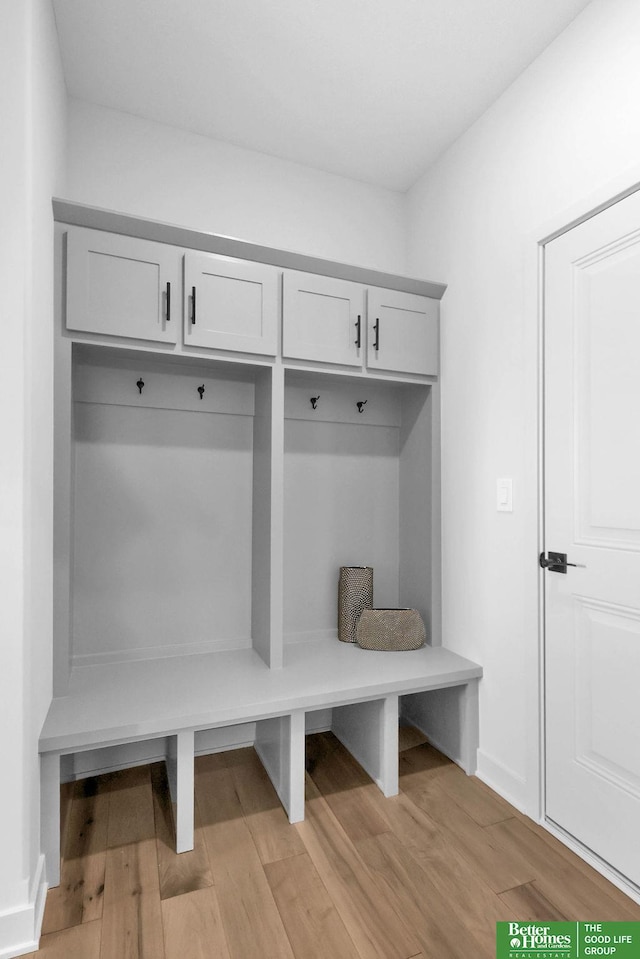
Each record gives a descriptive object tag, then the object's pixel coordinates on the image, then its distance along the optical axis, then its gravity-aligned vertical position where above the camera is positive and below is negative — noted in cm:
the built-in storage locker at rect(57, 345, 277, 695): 217 -13
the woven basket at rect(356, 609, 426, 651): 232 -66
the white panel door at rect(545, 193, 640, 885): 158 -16
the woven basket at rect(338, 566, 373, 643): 246 -55
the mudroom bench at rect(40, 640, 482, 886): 165 -77
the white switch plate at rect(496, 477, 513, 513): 203 -6
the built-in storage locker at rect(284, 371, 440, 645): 249 -8
